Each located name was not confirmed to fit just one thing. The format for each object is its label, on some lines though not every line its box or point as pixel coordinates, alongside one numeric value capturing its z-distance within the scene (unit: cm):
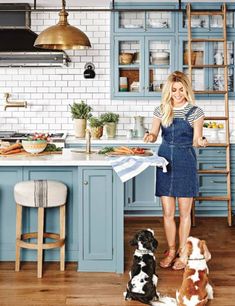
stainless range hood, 704
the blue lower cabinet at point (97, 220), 488
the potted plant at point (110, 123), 751
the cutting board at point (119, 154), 504
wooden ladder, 706
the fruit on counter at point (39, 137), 530
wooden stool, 477
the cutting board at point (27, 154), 521
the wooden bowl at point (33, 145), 521
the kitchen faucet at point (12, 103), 770
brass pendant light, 470
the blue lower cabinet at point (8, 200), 512
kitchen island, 487
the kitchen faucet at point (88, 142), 528
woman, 501
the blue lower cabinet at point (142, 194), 729
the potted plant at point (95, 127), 736
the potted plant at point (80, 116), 749
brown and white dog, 400
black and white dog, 416
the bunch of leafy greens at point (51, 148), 550
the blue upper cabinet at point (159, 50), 747
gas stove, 704
